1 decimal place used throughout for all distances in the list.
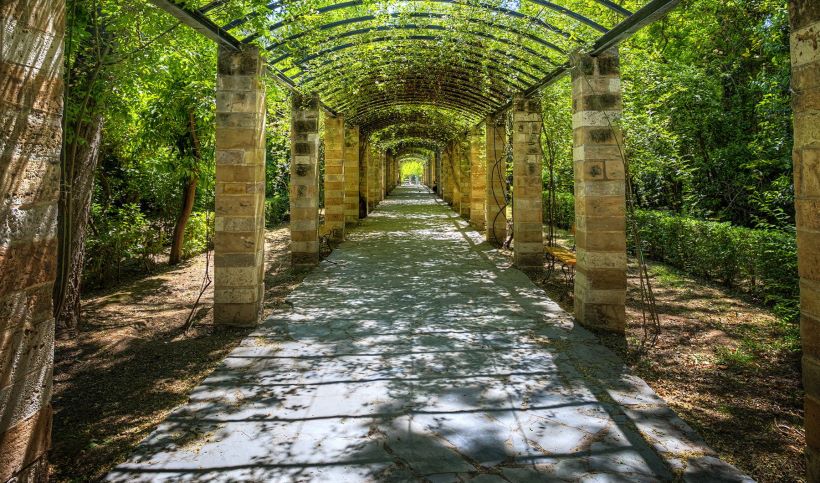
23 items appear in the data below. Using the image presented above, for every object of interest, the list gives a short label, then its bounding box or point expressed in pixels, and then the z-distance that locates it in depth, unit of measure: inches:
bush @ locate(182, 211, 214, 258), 408.5
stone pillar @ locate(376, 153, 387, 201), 1011.0
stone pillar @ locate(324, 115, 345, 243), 470.0
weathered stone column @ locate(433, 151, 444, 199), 1200.8
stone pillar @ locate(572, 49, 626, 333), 206.8
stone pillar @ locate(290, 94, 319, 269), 356.5
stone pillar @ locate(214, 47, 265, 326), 210.2
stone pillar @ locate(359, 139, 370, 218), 702.5
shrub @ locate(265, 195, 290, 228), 644.7
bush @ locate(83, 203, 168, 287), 297.3
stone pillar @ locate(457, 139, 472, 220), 691.4
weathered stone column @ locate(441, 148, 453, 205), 943.7
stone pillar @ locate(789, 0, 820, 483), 79.5
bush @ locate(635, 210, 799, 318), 230.2
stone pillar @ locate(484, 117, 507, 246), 439.5
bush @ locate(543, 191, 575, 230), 585.8
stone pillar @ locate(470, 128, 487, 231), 540.7
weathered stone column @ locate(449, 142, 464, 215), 754.9
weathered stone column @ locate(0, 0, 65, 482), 78.9
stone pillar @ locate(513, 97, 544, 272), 342.3
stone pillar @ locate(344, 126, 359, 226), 624.7
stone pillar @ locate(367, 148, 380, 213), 840.9
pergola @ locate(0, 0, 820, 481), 81.0
